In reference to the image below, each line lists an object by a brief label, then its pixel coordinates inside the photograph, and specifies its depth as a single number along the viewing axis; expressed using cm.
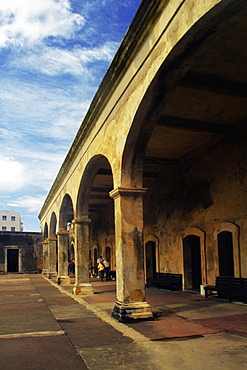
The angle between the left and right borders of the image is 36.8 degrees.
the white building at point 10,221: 8506
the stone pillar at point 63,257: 1727
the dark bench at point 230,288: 934
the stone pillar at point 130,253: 757
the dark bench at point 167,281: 1294
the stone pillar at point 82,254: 1285
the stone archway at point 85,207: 1212
